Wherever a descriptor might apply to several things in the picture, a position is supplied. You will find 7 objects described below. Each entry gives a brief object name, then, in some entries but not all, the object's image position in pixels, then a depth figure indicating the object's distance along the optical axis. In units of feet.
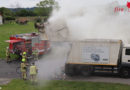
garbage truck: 41.68
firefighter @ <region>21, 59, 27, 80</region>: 41.67
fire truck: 60.90
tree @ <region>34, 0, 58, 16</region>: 340.80
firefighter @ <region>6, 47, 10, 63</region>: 59.62
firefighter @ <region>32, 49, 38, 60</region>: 59.36
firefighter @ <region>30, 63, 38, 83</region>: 38.73
